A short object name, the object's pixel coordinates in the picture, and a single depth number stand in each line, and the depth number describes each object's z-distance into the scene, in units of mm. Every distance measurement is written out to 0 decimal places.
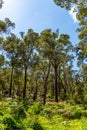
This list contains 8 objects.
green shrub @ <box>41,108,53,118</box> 7477
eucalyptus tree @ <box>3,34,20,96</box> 18387
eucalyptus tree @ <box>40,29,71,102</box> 16799
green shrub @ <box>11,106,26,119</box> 6588
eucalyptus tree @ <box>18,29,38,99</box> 17748
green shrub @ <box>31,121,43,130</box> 4635
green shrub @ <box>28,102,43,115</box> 8070
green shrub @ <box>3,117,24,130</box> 4237
